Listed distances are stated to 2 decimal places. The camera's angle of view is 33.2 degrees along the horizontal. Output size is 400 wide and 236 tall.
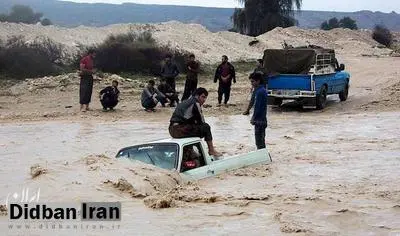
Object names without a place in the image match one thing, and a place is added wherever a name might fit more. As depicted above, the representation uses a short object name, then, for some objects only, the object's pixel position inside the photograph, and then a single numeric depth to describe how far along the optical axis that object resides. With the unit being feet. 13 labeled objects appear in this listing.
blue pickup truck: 68.03
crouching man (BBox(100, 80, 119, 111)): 66.69
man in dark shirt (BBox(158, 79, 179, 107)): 68.85
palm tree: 202.90
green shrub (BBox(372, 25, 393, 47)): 234.79
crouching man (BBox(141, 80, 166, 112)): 66.18
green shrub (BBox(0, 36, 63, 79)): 92.43
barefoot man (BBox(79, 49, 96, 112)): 64.23
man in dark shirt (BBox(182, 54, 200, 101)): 66.90
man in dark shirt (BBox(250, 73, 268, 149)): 41.32
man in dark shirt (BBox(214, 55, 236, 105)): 68.28
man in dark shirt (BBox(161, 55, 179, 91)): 68.23
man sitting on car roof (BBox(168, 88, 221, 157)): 37.70
